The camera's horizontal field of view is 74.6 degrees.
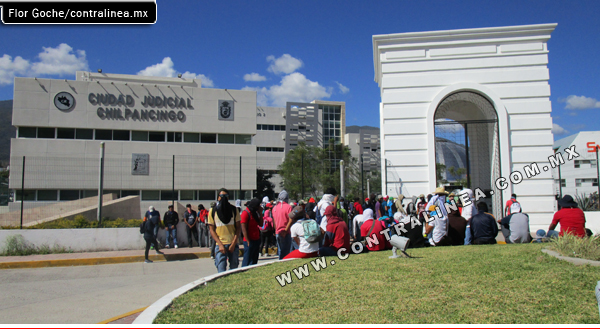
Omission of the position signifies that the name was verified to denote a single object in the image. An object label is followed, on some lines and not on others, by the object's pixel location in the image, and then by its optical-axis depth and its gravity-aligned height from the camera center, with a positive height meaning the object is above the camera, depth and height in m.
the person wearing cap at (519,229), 9.08 -0.81
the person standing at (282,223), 8.99 -0.64
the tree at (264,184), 52.18 +1.56
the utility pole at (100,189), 13.27 +0.24
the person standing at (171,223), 13.66 -0.95
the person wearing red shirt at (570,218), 7.65 -0.49
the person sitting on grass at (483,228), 8.94 -0.77
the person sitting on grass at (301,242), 7.74 -0.93
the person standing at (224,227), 6.72 -0.54
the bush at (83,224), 13.55 -0.97
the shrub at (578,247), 6.14 -0.86
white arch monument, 14.20 +3.63
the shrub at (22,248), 12.15 -1.61
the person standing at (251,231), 7.36 -0.69
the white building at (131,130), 29.19 +5.44
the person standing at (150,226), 11.37 -0.87
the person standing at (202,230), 13.73 -1.21
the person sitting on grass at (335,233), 8.05 -0.79
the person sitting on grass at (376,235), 8.84 -0.92
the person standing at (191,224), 13.92 -1.00
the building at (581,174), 15.94 +1.08
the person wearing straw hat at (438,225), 9.07 -0.72
